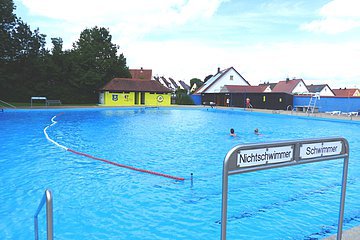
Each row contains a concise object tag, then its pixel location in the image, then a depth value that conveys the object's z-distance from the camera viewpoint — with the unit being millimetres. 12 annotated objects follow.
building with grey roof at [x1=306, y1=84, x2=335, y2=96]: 51438
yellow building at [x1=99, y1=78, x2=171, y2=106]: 39688
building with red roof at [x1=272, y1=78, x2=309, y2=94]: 49719
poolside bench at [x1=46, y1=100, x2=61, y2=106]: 33181
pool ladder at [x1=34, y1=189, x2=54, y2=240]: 2248
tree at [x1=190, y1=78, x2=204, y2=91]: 84319
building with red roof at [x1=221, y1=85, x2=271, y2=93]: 45075
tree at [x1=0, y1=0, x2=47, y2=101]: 33844
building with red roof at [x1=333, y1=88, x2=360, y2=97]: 51906
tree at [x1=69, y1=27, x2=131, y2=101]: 39594
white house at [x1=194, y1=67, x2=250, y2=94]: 50344
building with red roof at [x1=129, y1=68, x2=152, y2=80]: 63012
